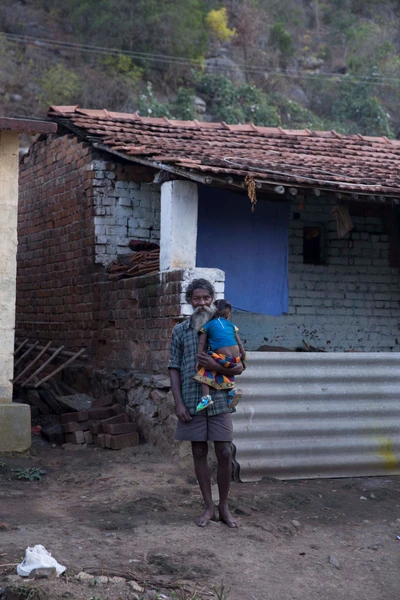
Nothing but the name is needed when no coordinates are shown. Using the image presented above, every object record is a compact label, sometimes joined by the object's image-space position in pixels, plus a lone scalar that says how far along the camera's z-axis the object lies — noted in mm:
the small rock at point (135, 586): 4020
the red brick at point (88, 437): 8109
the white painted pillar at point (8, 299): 7137
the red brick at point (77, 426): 8109
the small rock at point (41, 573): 3965
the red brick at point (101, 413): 8195
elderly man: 5223
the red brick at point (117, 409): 8242
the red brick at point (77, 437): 8062
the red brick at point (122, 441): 7684
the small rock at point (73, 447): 7980
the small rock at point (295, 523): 5586
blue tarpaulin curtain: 8555
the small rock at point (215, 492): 5968
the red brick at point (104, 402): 8438
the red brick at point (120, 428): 7797
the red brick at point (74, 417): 8156
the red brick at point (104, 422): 8008
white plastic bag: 4004
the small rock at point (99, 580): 4016
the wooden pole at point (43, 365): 9492
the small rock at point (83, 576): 4043
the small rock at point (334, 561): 4832
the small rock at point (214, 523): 5284
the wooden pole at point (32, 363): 9791
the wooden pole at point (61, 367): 9312
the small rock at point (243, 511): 5676
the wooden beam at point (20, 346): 10801
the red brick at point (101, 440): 7844
